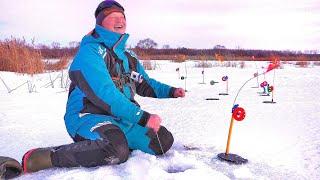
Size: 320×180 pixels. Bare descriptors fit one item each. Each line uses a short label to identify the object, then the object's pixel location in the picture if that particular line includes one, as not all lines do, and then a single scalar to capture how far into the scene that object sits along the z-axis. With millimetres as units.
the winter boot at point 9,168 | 2264
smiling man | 2432
